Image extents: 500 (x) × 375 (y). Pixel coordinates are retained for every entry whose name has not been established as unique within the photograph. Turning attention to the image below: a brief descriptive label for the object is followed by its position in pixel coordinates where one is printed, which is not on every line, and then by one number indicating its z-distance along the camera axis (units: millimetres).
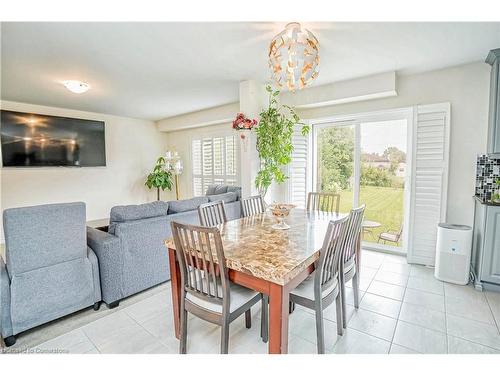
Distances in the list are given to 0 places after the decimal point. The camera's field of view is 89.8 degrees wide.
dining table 1308
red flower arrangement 3045
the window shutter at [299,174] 4059
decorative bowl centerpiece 2115
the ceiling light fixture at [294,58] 1772
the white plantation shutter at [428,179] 2963
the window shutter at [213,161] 5305
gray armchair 1776
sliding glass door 3482
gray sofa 2230
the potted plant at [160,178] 5930
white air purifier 2624
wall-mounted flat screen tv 4227
